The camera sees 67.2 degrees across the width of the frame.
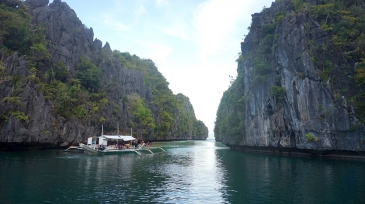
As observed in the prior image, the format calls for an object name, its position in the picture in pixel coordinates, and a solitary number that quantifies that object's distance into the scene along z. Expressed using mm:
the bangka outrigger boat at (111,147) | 38809
